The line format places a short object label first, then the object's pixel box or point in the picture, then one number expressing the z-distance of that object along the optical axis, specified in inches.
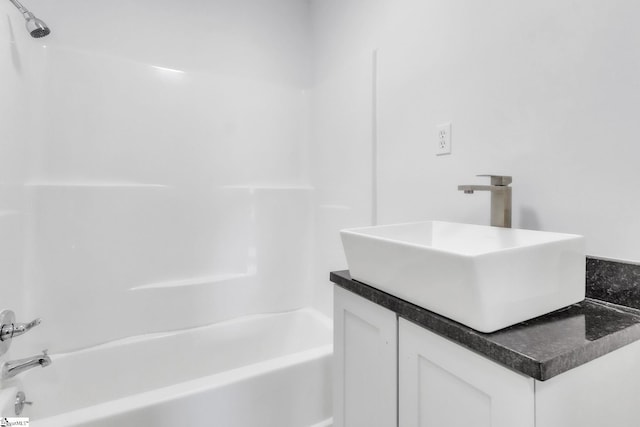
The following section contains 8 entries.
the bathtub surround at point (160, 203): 55.7
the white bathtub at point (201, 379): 46.1
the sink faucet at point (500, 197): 38.0
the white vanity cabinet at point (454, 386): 22.7
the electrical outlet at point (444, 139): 49.9
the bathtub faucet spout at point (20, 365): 48.1
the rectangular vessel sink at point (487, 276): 25.0
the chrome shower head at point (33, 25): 52.5
